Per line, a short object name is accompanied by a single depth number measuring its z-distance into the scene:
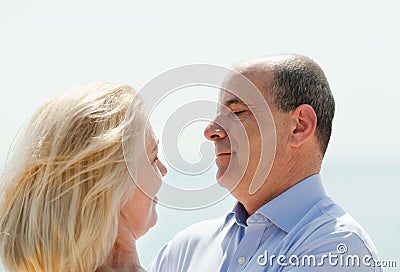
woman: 2.34
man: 2.69
